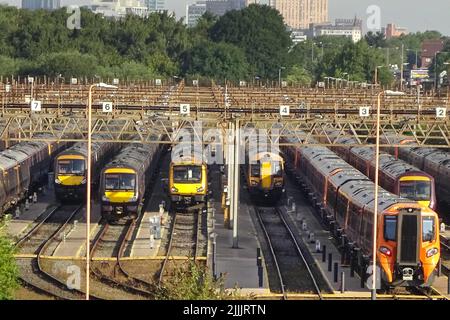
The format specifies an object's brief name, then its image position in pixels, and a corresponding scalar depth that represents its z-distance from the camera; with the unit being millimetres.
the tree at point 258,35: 124812
